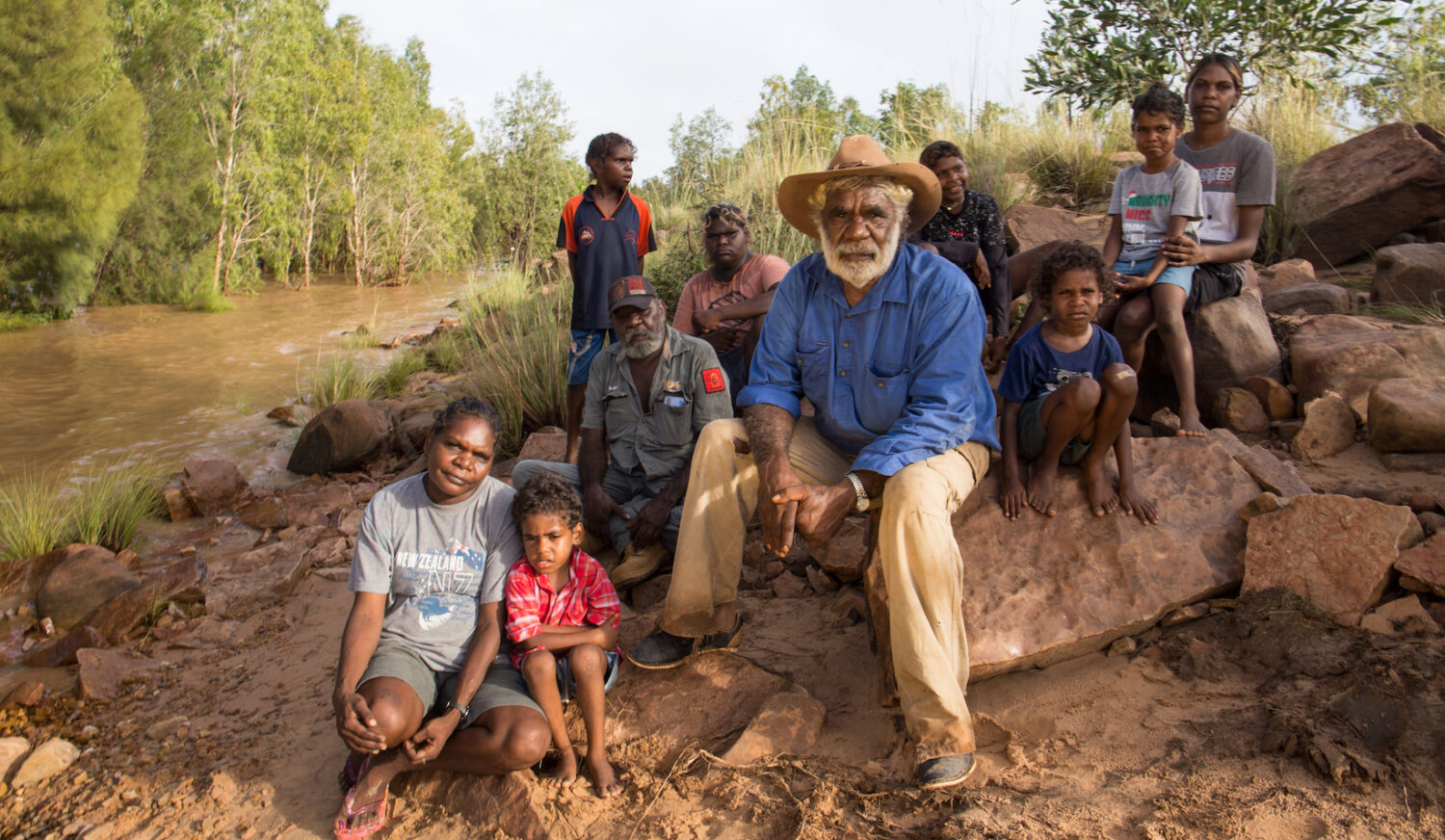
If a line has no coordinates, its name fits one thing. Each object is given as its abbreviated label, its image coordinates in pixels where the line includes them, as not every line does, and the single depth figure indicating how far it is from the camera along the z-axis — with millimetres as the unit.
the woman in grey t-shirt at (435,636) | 2604
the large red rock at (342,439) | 7117
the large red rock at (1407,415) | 3740
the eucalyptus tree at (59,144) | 13781
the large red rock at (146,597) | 4348
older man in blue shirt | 2775
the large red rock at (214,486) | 6328
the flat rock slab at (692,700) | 3021
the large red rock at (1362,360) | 4316
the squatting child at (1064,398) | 3107
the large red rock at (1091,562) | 2980
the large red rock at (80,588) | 4602
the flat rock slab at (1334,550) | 2959
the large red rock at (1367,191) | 6188
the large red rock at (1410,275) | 5273
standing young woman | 4438
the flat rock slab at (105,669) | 3697
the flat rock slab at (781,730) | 2824
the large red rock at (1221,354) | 4590
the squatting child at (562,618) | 2758
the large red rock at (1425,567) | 2920
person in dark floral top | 4879
